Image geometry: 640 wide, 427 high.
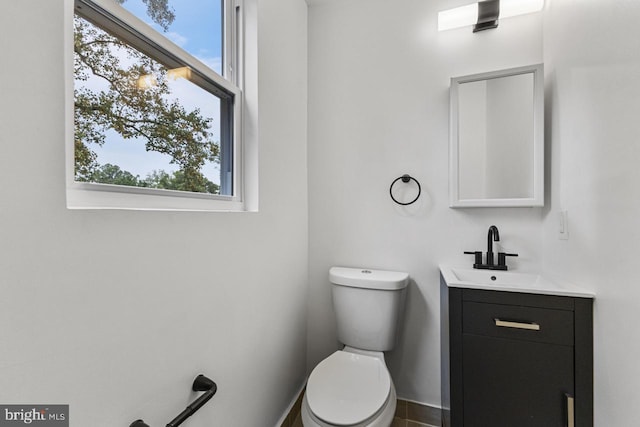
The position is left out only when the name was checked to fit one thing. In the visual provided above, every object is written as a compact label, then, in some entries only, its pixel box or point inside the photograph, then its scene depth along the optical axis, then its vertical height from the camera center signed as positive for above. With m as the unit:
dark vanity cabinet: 1.09 -0.60
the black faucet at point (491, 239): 1.48 -0.14
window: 0.71 +0.34
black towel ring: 1.67 +0.18
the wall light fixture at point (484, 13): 1.47 +1.06
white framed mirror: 1.42 +0.38
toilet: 1.13 -0.75
